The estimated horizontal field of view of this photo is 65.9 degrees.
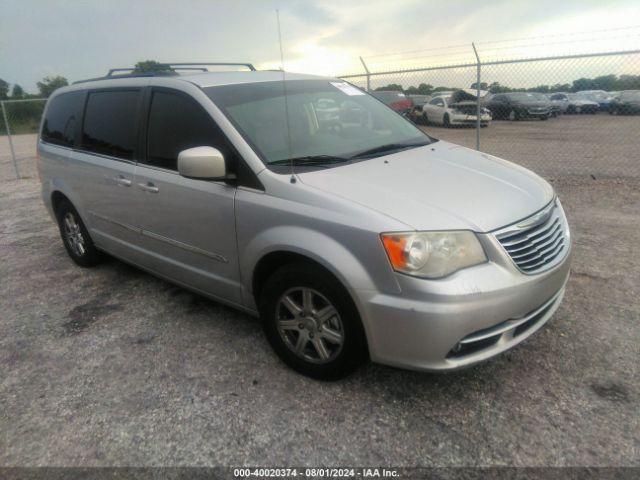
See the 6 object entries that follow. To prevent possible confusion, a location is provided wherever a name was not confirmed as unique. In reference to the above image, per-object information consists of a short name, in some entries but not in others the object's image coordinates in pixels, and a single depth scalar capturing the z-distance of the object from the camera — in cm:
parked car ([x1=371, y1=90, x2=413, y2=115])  1060
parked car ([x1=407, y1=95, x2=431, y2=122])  1428
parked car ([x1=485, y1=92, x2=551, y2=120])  1105
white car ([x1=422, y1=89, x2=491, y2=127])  1173
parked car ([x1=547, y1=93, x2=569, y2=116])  1244
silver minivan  233
